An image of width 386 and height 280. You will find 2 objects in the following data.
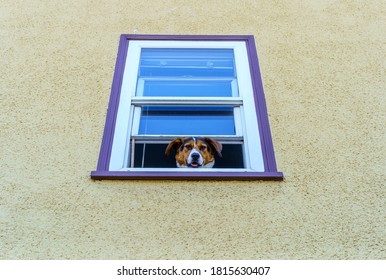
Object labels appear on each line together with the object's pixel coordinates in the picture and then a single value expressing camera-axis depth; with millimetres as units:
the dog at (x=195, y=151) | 3922
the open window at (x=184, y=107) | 3646
